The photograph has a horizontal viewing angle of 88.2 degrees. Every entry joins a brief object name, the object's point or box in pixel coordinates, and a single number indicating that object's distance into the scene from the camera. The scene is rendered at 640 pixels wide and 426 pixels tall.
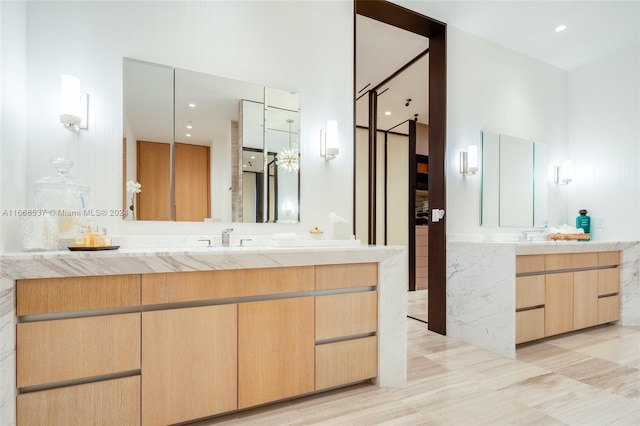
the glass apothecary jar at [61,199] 1.71
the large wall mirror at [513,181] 3.44
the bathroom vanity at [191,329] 1.35
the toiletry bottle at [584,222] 3.81
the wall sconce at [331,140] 2.49
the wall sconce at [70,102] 1.75
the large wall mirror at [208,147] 2.05
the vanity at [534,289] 2.66
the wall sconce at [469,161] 3.25
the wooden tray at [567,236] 3.36
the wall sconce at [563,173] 3.88
